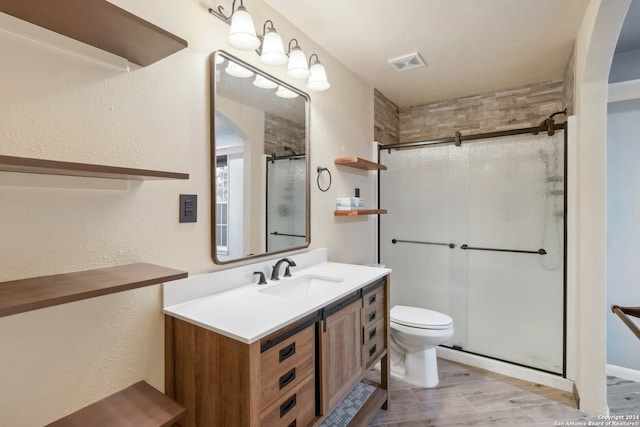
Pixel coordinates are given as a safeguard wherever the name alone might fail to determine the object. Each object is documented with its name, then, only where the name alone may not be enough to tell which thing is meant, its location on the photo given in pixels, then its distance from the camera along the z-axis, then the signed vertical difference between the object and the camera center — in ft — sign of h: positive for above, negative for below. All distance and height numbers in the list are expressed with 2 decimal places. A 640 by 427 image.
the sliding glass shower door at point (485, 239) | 7.56 -0.84
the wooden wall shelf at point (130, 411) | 3.15 -2.19
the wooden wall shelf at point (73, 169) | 2.23 +0.37
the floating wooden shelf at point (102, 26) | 2.70 +1.82
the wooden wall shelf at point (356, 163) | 7.60 +1.23
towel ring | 7.05 +0.76
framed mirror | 4.75 +0.86
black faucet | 5.43 -1.04
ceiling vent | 7.53 +3.78
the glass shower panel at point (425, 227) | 8.81 -0.54
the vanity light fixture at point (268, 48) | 4.46 +2.67
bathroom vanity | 3.33 -1.81
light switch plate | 4.25 +0.04
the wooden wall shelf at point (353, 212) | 7.52 -0.06
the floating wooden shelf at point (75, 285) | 2.35 -0.69
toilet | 7.08 -3.12
